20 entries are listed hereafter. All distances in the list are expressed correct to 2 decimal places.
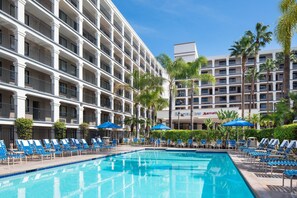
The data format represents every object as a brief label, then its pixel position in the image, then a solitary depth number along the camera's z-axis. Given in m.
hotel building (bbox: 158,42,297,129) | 51.13
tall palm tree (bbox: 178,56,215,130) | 27.69
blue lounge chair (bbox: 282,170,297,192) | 6.05
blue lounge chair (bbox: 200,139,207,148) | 22.48
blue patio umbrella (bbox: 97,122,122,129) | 22.04
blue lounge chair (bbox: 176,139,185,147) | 23.63
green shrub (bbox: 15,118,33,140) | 16.49
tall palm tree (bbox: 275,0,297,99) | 11.16
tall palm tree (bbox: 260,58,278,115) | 42.56
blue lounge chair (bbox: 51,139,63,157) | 14.68
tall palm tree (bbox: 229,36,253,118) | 32.03
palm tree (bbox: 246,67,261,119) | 43.55
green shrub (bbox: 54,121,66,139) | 20.41
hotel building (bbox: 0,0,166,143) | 17.96
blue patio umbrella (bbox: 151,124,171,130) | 23.22
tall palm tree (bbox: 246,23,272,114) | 31.86
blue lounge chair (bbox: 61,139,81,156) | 15.30
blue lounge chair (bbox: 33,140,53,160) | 12.82
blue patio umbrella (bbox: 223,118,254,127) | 18.93
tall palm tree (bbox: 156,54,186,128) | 27.35
